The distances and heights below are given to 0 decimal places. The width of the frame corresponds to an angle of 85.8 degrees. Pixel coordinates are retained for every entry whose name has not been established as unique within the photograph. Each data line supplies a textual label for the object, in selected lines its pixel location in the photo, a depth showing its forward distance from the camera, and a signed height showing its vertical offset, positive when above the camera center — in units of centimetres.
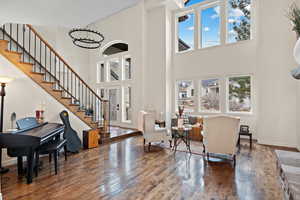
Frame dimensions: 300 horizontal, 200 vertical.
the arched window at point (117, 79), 835 +117
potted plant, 145 +71
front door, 854 -27
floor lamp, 315 +15
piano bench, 302 -93
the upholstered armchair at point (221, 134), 351 -75
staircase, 368 +72
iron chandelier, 951 +382
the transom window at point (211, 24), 606 +315
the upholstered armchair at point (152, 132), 468 -95
